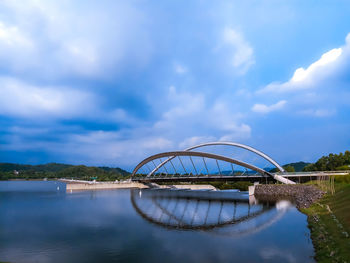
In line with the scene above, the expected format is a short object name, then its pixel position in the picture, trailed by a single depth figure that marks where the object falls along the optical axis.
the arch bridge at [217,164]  47.19
